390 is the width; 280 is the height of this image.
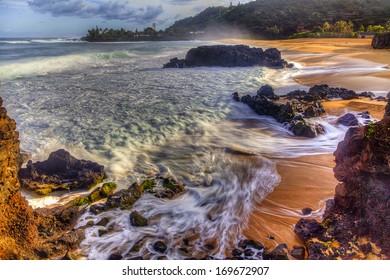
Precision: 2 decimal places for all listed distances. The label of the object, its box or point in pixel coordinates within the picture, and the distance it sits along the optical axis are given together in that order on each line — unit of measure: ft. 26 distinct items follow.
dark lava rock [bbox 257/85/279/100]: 24.25
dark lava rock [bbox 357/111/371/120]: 17.74
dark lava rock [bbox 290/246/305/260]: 7.41
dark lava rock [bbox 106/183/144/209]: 9.82
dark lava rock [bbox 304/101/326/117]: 19.00
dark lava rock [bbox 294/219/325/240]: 7.91
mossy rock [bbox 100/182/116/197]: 10.66
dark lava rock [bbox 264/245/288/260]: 7.27
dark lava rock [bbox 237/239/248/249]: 8.01
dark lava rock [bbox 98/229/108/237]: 8.66
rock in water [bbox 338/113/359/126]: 16.87
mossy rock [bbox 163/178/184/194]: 11.05
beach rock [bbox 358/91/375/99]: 22.18
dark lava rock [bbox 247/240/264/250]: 7.83
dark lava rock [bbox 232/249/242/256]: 7.72
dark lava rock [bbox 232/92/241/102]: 23.55
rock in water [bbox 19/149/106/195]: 10.93
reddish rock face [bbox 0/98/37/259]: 6.72
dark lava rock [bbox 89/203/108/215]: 9.53
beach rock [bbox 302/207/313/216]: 9.07
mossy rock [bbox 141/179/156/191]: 11.01
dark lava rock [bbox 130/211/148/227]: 9.04
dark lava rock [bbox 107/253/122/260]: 7.74
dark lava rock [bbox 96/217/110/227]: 9.01
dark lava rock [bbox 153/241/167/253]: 8.03
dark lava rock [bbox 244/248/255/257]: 7.68
